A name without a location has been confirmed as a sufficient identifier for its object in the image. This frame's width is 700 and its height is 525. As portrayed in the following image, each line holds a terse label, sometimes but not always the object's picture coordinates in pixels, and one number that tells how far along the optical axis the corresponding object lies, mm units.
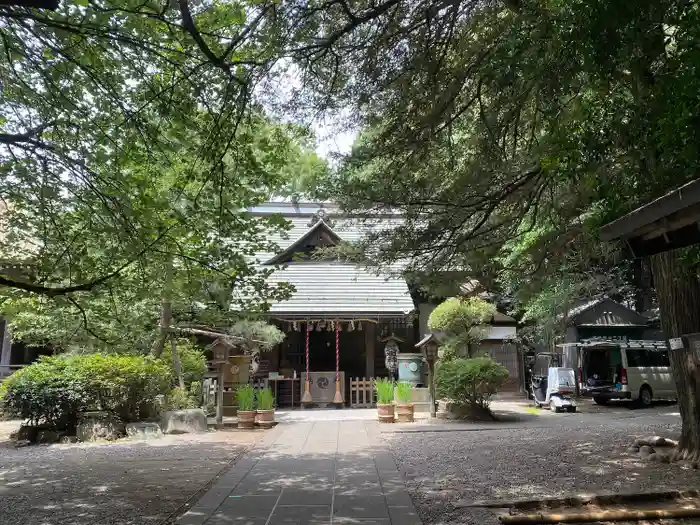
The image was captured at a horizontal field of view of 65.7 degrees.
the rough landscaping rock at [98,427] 10188
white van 15867
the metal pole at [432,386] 13578
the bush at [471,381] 12023
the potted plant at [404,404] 12484
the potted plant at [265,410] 11773
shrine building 15906
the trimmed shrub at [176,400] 11767
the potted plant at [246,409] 11680
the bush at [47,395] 9992
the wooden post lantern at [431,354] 13414
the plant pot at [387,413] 12367
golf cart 14648
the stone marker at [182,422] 10976
